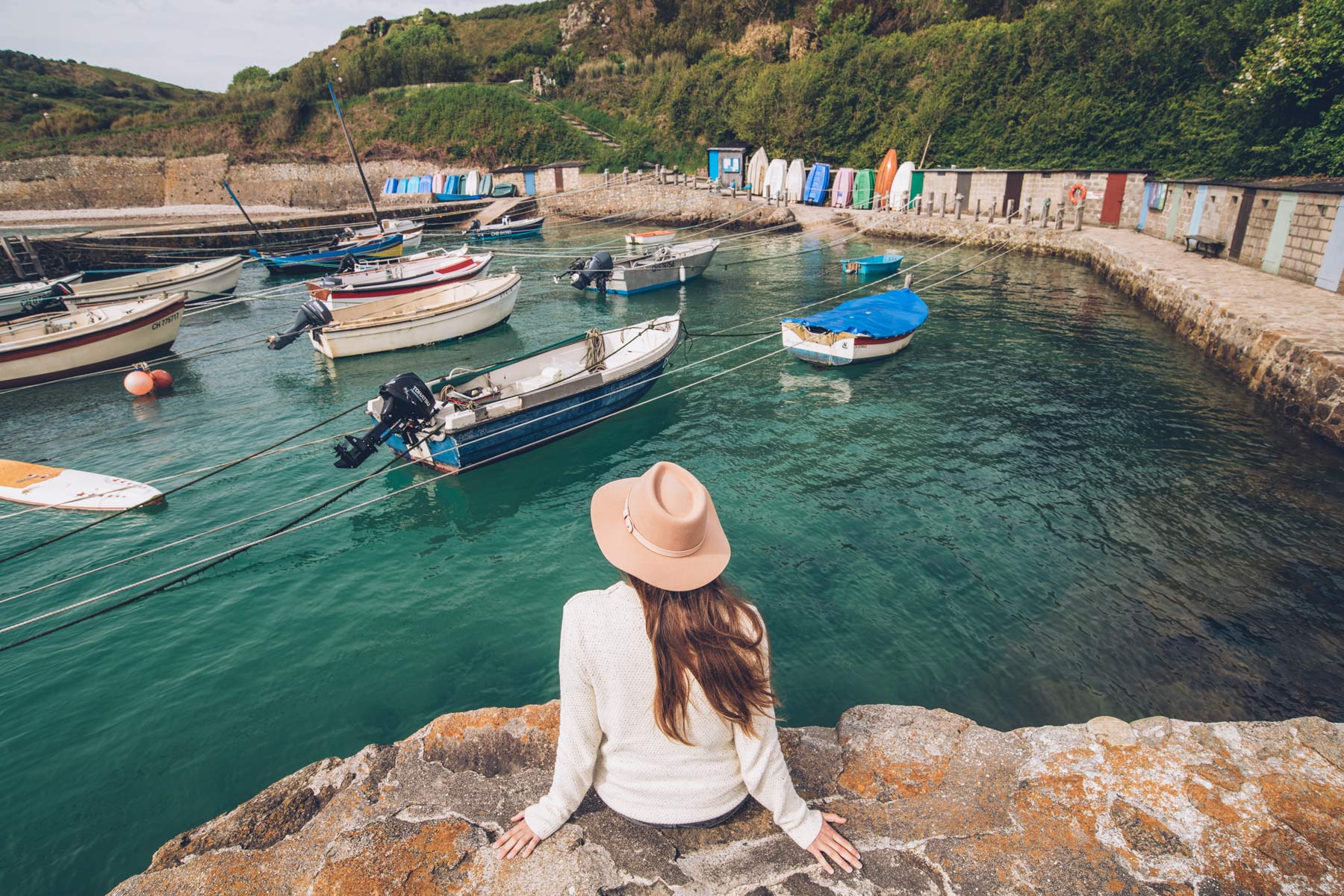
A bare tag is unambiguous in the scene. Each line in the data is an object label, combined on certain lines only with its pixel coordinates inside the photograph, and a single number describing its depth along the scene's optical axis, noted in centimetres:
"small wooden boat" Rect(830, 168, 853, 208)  3897
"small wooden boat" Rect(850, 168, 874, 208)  3838
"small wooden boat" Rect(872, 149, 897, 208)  3741
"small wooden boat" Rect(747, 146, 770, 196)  4241
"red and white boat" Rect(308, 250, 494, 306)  1984
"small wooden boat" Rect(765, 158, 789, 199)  4112
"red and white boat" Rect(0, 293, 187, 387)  1695
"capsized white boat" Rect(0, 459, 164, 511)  1064
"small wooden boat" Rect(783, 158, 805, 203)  4044
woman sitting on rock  229
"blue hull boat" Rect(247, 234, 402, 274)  3117
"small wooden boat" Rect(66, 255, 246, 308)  2364
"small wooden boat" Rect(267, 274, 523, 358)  1806
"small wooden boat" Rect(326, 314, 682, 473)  1036
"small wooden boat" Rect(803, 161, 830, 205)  4009
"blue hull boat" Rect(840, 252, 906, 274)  2428
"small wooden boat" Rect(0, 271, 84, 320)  2147
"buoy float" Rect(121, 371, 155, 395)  1652
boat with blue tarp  1565
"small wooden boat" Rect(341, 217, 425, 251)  3462
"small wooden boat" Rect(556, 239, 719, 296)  2397
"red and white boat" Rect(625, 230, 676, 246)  3102
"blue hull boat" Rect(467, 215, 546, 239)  4003
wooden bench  2041
